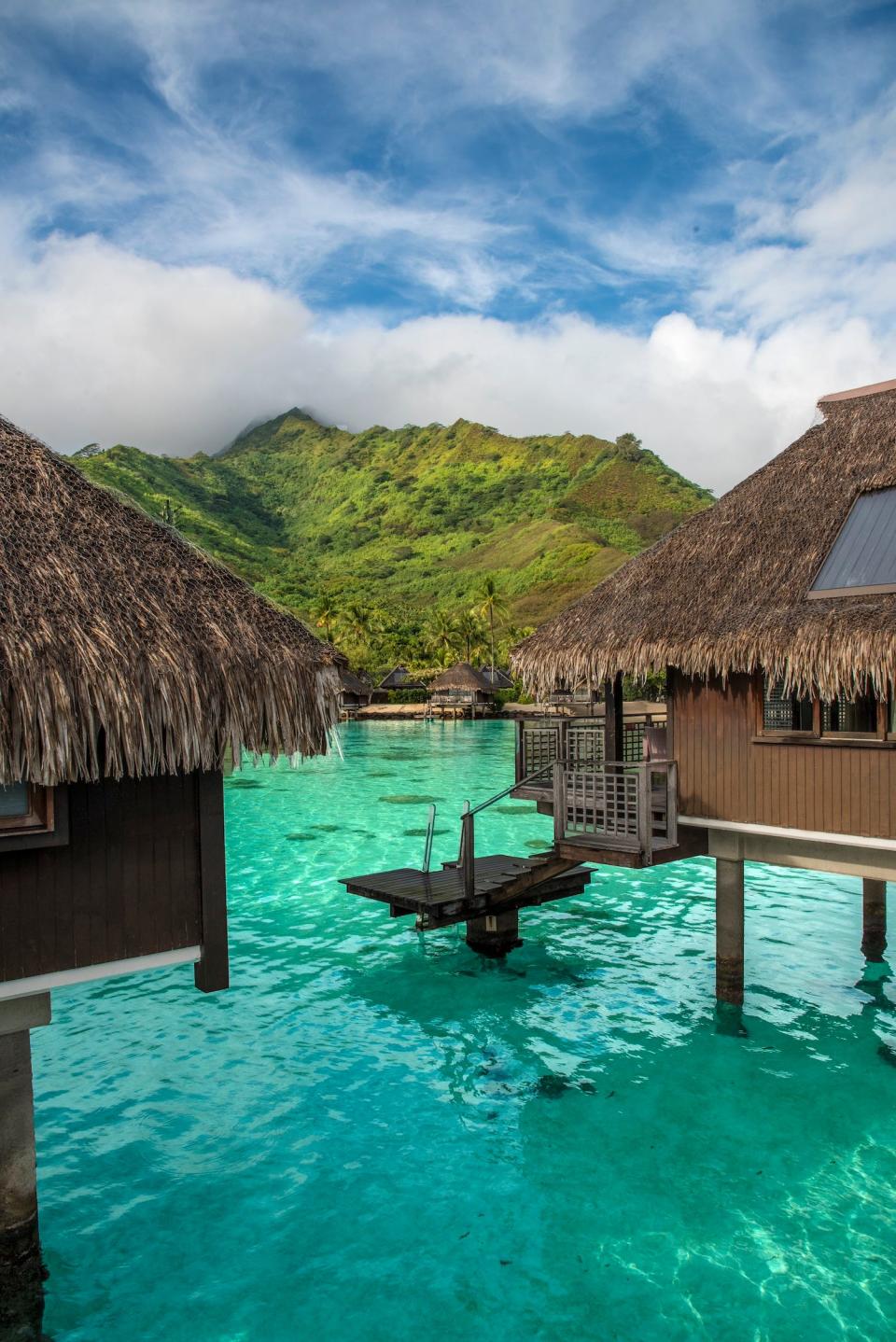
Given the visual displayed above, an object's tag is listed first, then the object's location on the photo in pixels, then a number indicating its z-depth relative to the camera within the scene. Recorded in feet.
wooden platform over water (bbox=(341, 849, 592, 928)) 33.24
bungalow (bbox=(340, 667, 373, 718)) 184.75
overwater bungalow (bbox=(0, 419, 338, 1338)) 16.83
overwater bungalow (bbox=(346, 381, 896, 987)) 26.25
